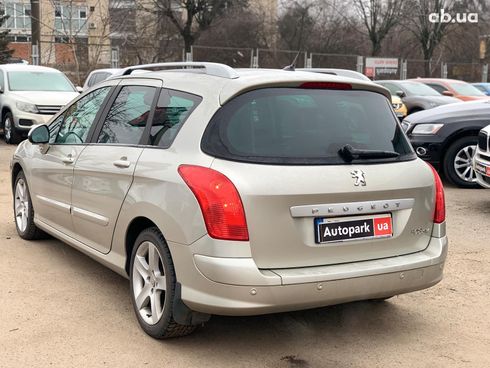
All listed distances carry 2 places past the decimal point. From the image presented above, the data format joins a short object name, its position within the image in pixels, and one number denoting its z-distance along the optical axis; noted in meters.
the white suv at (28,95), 13.23
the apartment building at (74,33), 23.35
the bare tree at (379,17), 44.47
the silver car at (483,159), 7.24
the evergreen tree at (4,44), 33.58
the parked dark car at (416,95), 15.31
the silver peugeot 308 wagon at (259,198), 3.19
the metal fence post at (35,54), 22.38
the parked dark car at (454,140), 9.02
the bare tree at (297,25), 46.38
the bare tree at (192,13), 40.34
